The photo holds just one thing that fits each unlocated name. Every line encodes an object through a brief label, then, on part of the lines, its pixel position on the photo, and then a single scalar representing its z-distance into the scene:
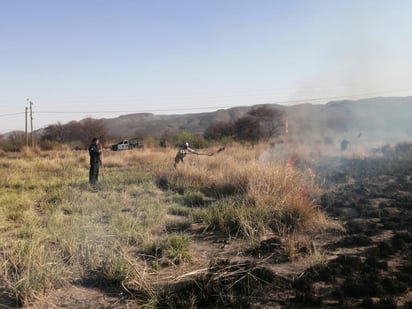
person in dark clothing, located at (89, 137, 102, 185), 15.06
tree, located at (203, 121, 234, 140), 46.93
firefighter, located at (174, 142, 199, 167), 17.86
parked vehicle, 29.52
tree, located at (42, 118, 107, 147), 58.39
